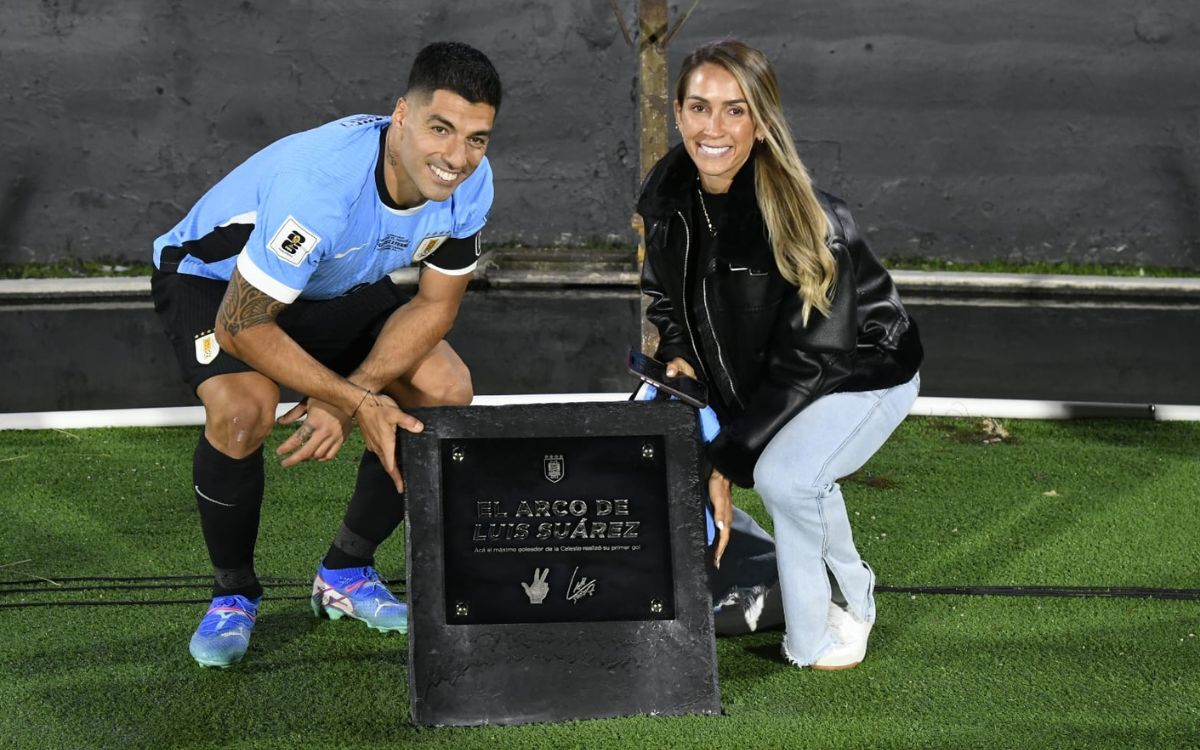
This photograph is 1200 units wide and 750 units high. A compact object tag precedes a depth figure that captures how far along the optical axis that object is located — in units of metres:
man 2.97
